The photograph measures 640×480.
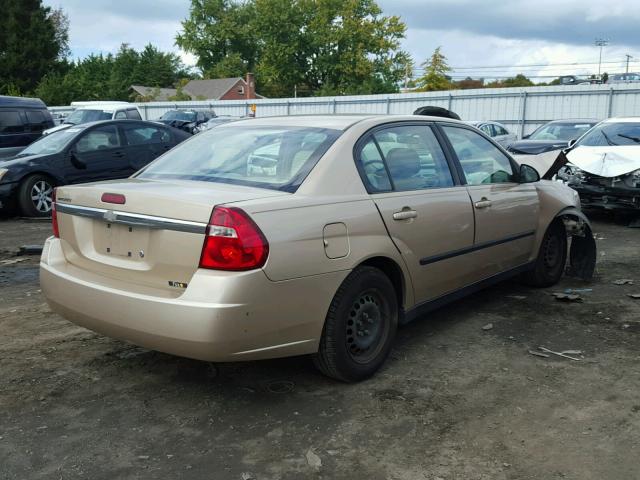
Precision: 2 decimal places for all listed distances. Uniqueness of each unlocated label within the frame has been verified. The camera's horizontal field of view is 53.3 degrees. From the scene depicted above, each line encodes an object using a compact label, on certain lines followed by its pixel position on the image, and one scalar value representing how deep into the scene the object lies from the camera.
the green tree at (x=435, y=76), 40.38
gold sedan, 3.16
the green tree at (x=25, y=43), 54.09
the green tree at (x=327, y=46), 64.69
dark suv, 13.20
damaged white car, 9.39
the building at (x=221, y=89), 70.44
